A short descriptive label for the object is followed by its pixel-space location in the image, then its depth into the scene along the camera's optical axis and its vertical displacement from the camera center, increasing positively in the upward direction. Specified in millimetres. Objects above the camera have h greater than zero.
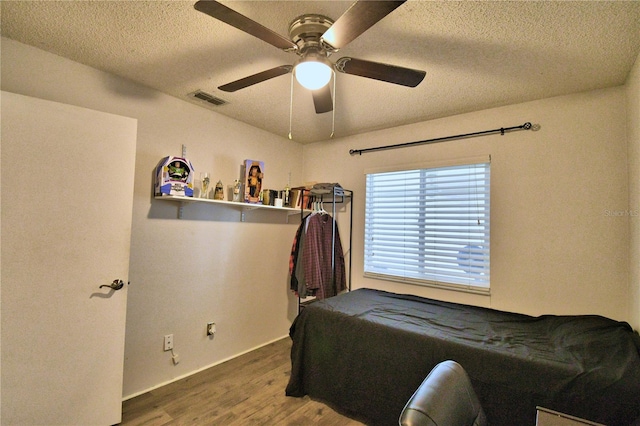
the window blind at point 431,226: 2555 +15
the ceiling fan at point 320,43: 1076 +811
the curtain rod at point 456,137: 2350 +858
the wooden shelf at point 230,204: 2285 +168
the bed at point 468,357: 1364 -734
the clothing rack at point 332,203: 3148 +264
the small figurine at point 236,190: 2838 +313
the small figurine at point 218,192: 2681 +272
